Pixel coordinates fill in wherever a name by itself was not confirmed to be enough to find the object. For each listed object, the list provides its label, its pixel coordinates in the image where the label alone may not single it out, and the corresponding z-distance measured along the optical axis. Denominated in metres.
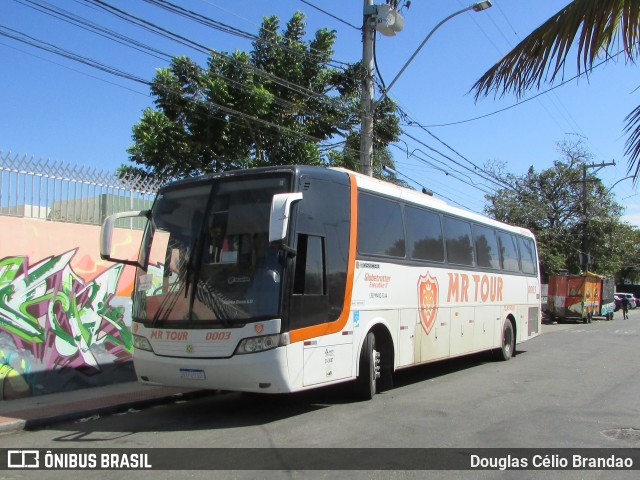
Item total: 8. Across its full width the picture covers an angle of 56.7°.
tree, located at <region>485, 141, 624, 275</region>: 45.38
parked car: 51.00
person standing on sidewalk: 42.38
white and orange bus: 7.45
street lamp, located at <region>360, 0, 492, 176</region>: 15.38
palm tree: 3.90
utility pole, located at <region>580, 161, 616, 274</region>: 42.79
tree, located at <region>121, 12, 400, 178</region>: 21.09
